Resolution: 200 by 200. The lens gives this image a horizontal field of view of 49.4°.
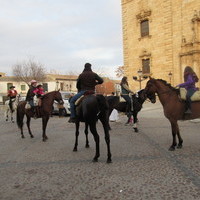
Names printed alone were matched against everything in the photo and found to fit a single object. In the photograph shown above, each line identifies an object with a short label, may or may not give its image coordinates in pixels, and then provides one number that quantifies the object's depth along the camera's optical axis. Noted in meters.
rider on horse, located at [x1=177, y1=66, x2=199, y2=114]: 6.08
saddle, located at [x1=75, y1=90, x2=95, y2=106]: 5.31
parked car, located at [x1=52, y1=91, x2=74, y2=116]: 15.69
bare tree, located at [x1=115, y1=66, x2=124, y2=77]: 66.88
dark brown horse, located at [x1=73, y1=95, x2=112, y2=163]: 5.09
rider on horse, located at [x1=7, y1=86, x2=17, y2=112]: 13.83
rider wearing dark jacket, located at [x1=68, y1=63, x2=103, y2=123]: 5.46
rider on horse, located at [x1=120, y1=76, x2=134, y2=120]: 9.67
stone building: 24.11
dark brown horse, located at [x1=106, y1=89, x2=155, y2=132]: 9.34
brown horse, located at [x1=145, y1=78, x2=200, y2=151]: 6.11
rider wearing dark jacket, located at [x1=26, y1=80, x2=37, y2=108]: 8.23
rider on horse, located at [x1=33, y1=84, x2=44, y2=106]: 8.00
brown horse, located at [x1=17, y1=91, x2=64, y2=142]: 7.96
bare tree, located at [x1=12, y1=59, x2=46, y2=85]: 46.72
